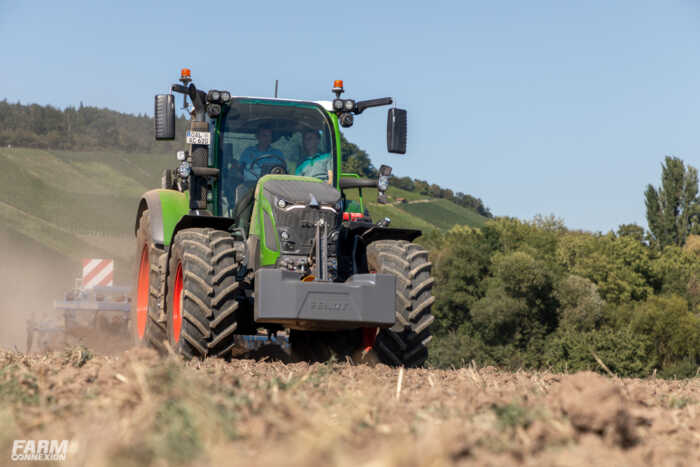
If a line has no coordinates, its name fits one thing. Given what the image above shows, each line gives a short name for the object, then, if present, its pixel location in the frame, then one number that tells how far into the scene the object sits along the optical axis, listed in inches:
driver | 728.3
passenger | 739.4
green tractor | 594.5
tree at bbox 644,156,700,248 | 7007.9
